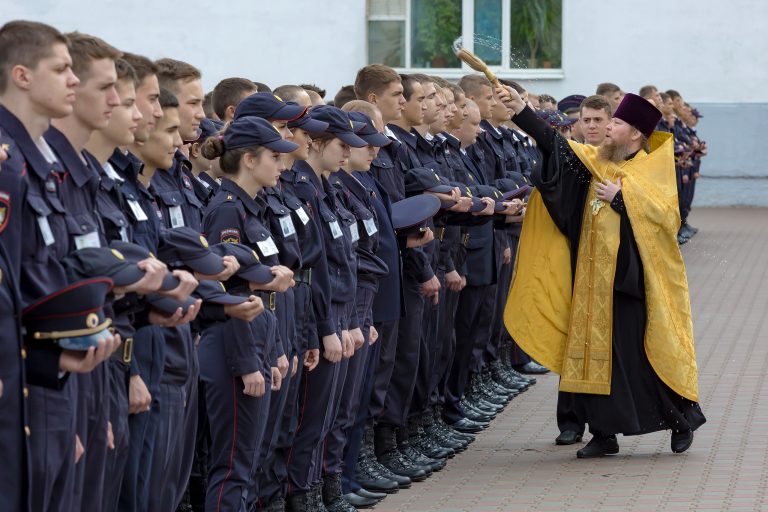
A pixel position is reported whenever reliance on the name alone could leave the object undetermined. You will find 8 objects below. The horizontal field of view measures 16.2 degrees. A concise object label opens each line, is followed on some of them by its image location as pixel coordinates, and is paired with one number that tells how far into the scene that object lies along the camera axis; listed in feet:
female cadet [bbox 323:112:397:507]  44.24
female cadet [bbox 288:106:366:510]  41.52
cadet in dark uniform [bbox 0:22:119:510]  25.50
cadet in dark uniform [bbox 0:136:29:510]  24.60
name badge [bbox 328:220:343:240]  42.23
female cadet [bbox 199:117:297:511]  36.31
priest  54.01
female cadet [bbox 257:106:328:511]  38.89
